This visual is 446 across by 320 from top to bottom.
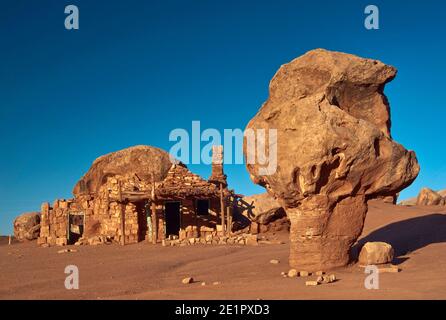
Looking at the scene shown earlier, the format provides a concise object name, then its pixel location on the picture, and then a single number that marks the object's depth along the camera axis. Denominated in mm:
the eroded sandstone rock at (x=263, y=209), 23734
